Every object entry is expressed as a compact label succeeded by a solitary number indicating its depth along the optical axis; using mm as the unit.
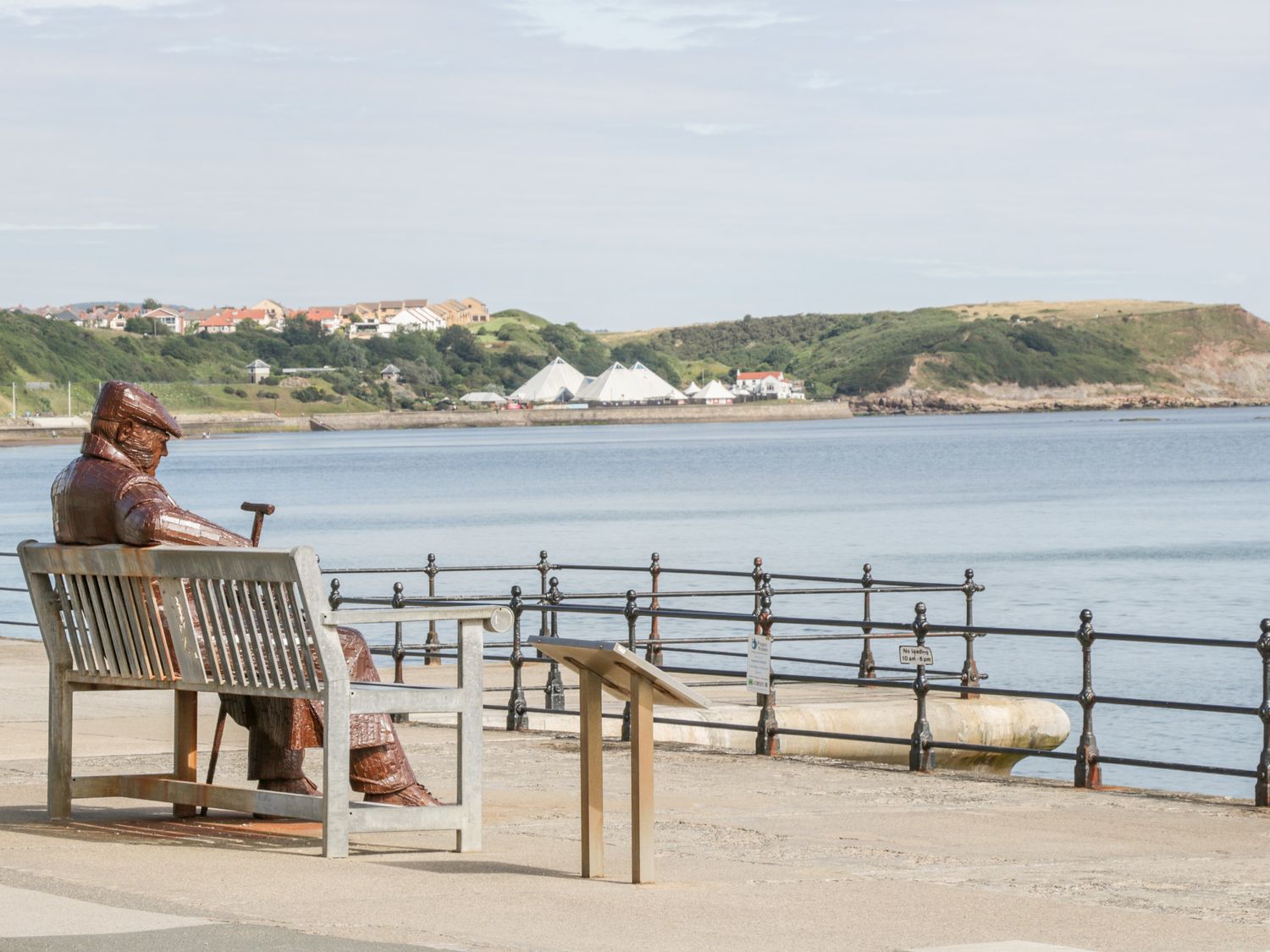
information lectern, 14062
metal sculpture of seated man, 16187
